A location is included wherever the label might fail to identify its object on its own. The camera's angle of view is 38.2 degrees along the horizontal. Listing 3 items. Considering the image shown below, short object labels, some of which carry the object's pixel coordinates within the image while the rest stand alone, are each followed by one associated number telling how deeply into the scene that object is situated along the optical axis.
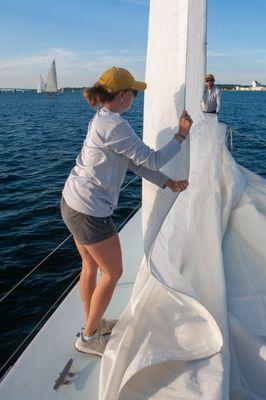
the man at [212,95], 10.90
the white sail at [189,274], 2.03
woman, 2.15
